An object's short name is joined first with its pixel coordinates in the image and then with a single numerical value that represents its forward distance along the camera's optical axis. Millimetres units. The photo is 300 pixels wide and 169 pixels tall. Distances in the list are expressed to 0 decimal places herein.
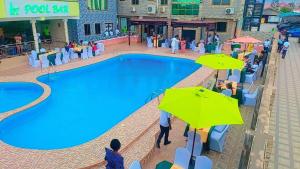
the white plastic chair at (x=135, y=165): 5285
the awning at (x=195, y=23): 24219
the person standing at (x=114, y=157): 5172
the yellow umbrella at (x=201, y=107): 5348
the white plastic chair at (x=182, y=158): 5945
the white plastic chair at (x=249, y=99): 10750
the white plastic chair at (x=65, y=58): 18530
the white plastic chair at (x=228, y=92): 9852
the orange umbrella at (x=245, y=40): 17391
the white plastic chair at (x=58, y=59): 17875
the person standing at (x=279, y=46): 22577
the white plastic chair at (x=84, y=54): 20089
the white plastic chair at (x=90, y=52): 20797
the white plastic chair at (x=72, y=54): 19827
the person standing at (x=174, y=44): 22578
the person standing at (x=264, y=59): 15323
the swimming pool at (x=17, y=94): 12461
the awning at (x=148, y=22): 26203
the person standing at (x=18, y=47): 19802
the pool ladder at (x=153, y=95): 13220
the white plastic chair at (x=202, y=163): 5492
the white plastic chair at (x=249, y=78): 13789
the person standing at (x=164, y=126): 7164
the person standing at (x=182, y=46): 23803
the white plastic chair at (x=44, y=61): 16945
